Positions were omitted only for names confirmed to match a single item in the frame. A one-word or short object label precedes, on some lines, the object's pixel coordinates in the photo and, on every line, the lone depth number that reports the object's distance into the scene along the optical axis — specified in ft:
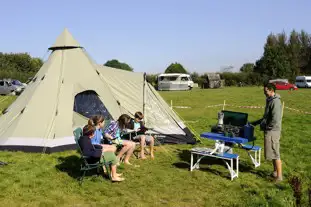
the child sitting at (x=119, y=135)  23.65
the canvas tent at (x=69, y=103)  28.02
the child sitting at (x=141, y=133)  26.48
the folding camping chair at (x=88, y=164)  20.75
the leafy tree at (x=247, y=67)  193.02
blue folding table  21.97
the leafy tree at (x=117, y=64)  207.65
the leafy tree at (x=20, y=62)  165.46
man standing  20.75
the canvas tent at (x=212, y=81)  147.13
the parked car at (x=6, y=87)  94.26
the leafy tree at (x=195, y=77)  159.96
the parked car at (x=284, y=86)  128.36
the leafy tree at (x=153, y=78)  156.95
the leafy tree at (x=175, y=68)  163.84
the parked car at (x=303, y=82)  140.77
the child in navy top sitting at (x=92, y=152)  20.42
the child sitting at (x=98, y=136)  21.86
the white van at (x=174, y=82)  131.13
